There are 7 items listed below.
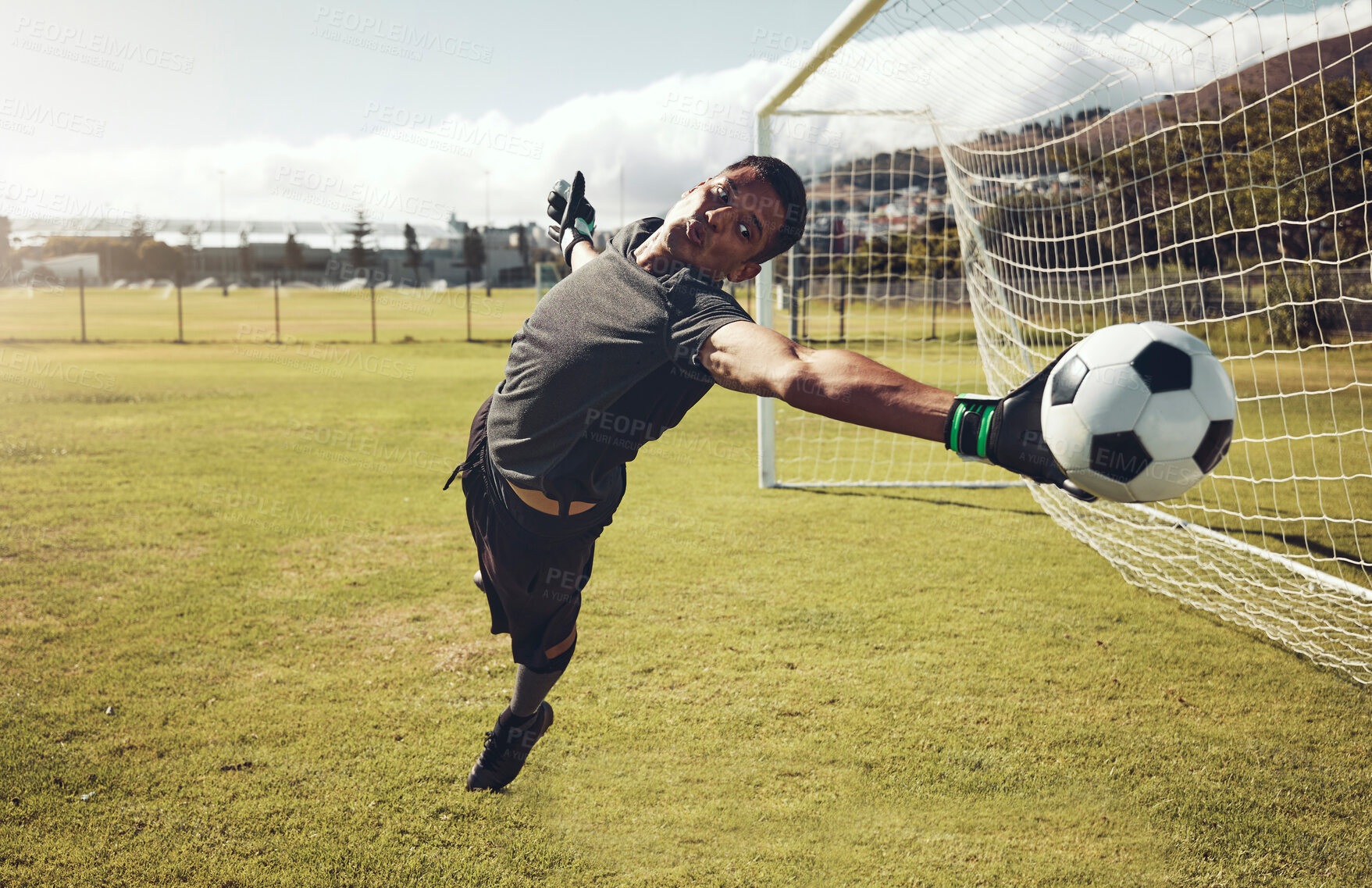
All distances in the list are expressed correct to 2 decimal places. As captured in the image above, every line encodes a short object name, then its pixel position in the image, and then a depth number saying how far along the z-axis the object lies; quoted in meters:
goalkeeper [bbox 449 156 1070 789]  1.54
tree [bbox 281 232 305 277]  56.28
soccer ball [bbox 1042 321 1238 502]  1.45
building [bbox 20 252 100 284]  51.62
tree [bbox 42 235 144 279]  55.19
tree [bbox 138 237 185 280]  55.41
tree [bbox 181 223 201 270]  52.99
